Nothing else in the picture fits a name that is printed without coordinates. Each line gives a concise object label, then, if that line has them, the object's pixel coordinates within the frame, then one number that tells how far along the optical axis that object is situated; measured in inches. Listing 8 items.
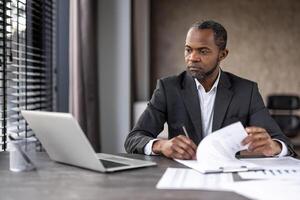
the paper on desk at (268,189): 41.4
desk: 41.8
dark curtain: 135.9
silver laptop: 51.0
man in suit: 77.7
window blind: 93.0
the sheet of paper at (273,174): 49.9
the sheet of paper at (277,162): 56.5
